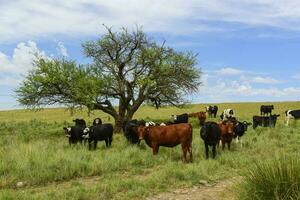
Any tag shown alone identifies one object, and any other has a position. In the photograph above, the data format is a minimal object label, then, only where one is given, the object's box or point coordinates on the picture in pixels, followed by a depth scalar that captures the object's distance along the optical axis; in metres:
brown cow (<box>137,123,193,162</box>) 17.11
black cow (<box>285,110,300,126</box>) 38.28
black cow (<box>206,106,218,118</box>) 45.66
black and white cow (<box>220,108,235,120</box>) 39.09
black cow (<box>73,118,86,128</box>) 30.16
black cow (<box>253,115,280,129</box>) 32.57
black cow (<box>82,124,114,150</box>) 20.38
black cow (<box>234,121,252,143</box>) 21.00
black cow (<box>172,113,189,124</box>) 34.92
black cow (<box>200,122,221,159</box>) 17.23
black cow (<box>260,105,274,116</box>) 47.12
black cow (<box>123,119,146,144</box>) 20.92
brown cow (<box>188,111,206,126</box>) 37.64
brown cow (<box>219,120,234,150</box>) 19.36
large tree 30.12
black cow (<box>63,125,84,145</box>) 21.77
